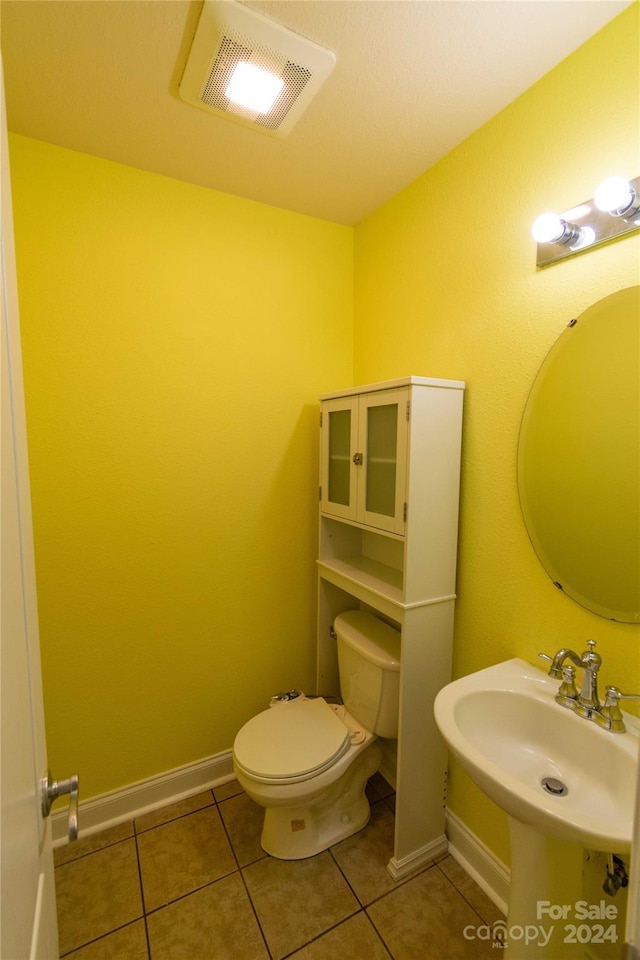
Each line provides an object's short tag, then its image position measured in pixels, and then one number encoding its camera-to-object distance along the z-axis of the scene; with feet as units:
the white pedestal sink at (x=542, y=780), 2.59
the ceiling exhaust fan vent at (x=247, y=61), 3.18
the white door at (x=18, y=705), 1.44
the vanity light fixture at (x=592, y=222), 2.99
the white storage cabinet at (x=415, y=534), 4.31
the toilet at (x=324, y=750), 4.44
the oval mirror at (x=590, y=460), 3.24
